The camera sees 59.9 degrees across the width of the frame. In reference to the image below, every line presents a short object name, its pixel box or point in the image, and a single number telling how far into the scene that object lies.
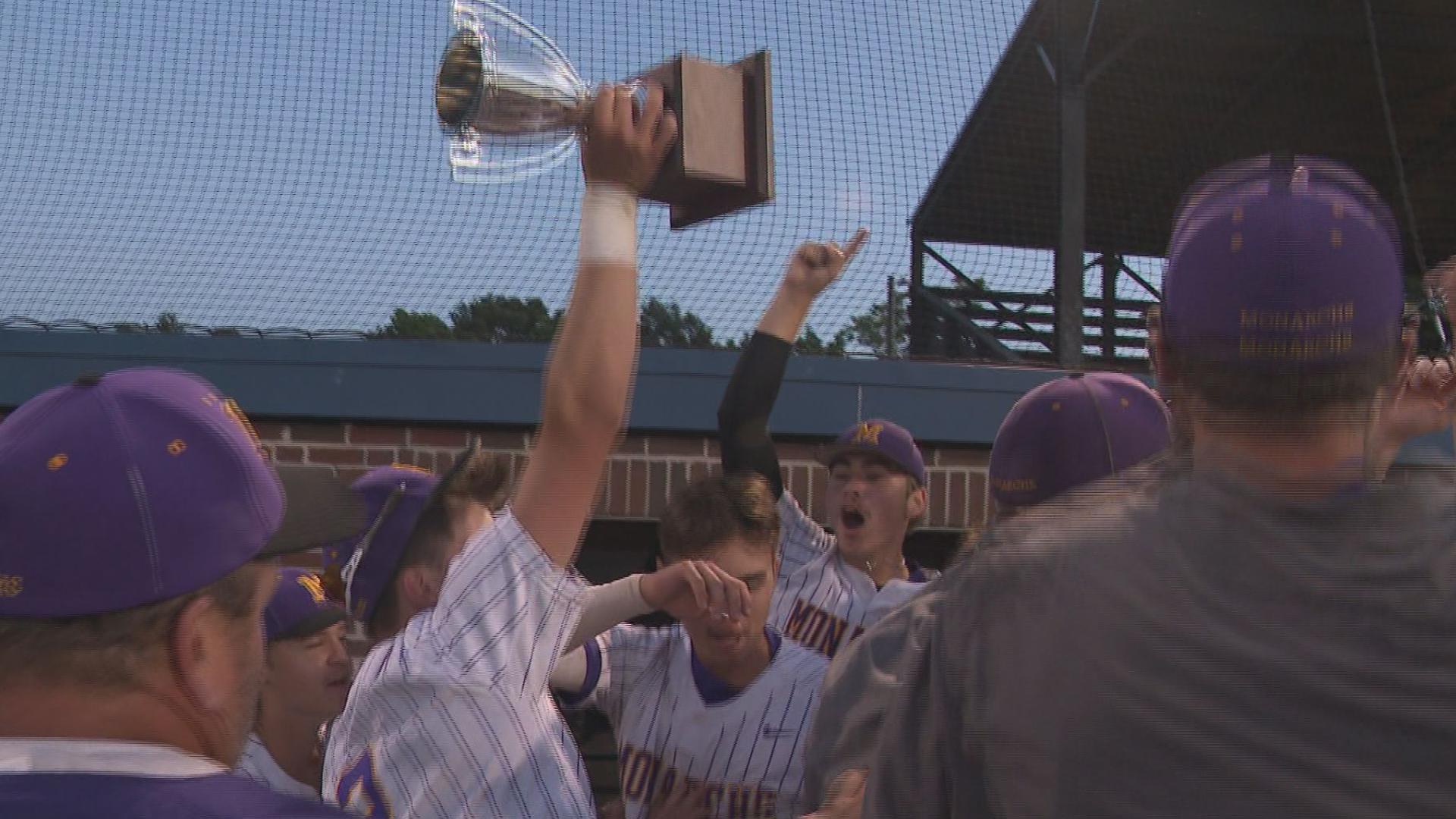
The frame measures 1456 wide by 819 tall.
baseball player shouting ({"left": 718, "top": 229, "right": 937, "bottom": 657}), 3.00
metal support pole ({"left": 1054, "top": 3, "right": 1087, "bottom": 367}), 5.02
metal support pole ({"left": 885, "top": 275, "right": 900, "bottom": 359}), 4.69
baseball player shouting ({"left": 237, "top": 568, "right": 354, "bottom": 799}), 2.63
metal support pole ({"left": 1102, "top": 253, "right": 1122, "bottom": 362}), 7.37
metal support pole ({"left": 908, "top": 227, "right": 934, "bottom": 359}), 6.77
